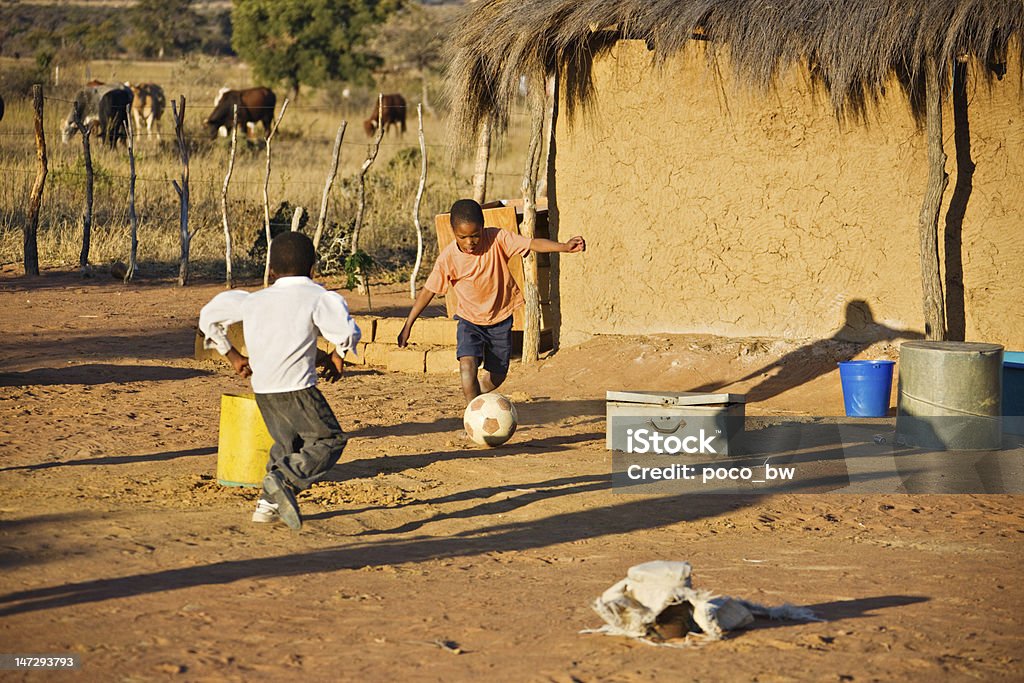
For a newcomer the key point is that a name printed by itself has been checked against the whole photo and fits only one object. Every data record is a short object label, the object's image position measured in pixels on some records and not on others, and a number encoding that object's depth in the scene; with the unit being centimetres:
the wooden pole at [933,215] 1727
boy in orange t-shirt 1453
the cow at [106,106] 4244
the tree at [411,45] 7887
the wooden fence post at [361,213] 2558
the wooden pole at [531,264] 1986
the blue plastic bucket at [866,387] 1608
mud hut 1737
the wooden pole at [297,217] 2603
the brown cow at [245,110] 4697
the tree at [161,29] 9206
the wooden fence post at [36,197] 2722
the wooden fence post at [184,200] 2697
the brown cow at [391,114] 4878
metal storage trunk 1392
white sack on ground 790
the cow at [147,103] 4828
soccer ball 1384
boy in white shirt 1012
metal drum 1423
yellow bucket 1174
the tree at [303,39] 6737
